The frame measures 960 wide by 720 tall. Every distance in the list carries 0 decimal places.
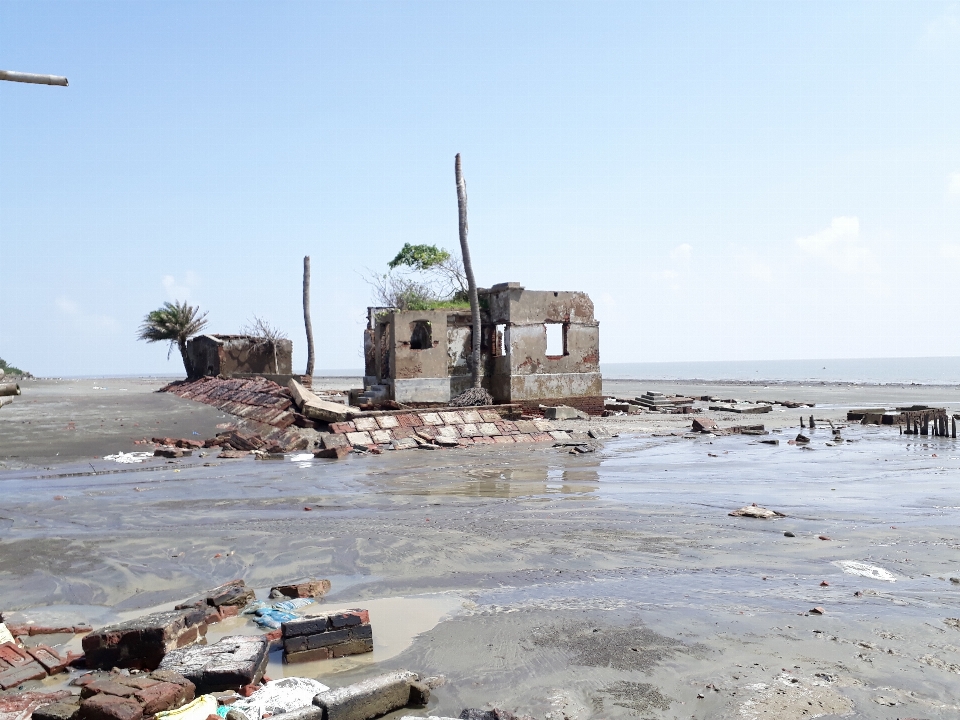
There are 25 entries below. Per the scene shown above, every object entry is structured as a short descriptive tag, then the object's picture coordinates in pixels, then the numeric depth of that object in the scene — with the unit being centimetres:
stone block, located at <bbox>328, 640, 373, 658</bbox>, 417
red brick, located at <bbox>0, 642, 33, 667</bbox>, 399
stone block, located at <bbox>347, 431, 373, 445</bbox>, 1406
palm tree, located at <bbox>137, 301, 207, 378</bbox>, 3650
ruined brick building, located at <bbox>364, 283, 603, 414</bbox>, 1891
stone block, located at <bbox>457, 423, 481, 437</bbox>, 1517
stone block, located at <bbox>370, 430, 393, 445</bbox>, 1420
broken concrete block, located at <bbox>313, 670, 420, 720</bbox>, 337
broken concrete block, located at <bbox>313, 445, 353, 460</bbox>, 1288
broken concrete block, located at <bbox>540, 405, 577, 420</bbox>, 1831
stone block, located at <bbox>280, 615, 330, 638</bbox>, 413
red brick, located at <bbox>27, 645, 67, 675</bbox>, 397
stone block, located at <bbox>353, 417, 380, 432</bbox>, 1448
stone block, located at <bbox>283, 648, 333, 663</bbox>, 411
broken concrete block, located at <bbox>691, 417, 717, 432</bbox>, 1684
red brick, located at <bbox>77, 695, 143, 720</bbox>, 314
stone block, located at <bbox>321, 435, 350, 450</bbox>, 1388
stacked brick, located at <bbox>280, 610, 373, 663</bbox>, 413
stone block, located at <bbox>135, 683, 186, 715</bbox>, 330
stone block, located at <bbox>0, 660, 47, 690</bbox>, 378
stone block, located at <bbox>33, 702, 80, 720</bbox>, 322
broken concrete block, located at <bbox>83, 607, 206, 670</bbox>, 403
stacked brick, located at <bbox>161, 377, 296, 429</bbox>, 1611
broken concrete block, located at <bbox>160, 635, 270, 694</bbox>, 366
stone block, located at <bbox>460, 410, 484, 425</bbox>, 1576
